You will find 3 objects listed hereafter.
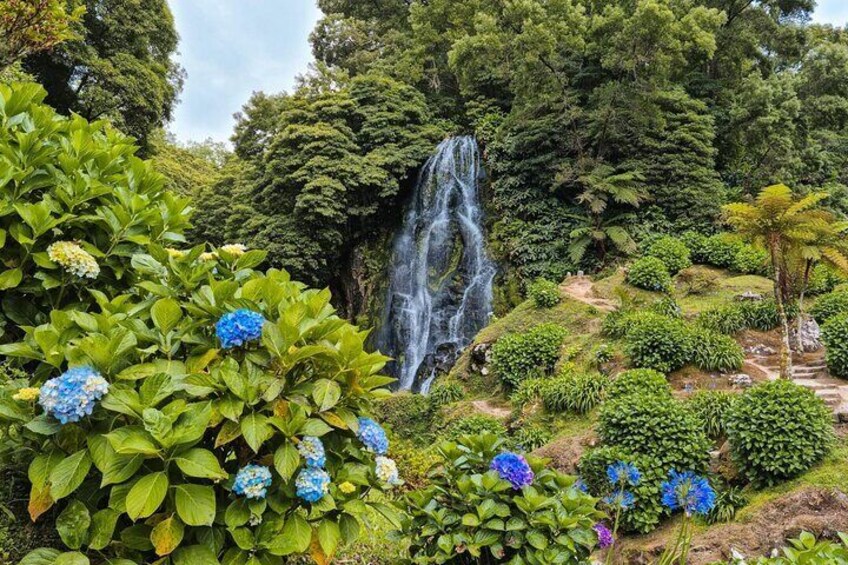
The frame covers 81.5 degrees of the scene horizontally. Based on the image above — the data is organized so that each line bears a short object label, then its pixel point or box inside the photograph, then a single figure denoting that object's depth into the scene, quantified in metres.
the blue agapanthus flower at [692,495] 2.08
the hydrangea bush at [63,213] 2.04
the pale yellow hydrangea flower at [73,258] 1.99
